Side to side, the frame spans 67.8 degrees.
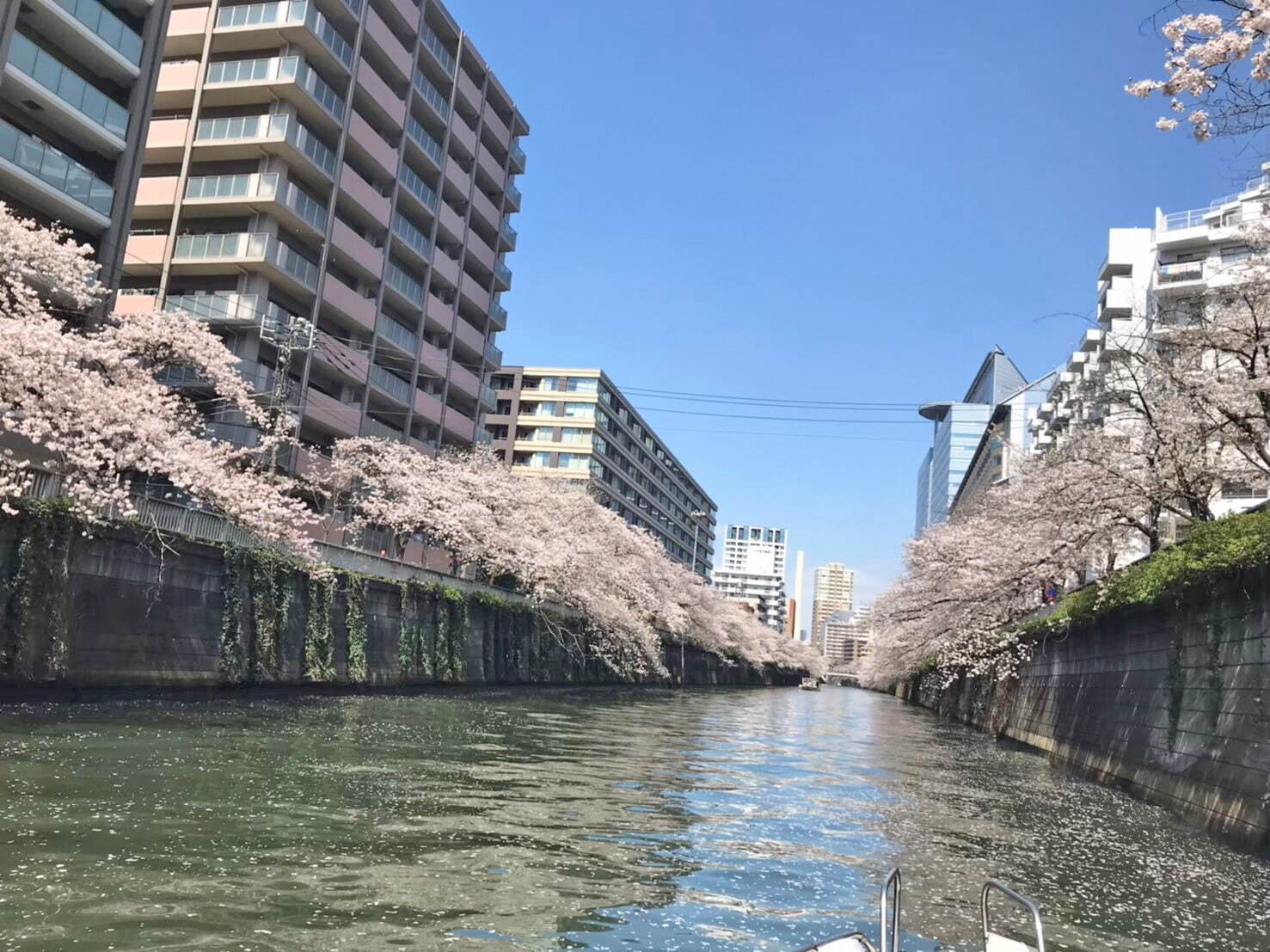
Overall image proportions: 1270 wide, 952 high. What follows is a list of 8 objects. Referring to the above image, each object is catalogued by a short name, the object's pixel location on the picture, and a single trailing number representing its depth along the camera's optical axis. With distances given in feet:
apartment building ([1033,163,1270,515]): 186.09
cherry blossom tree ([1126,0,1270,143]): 27.63
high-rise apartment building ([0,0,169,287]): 99.19
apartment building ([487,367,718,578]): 337.72
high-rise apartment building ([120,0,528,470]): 142.82
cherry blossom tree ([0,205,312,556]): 70.90
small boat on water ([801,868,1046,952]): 15.11
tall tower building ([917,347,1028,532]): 557.74
